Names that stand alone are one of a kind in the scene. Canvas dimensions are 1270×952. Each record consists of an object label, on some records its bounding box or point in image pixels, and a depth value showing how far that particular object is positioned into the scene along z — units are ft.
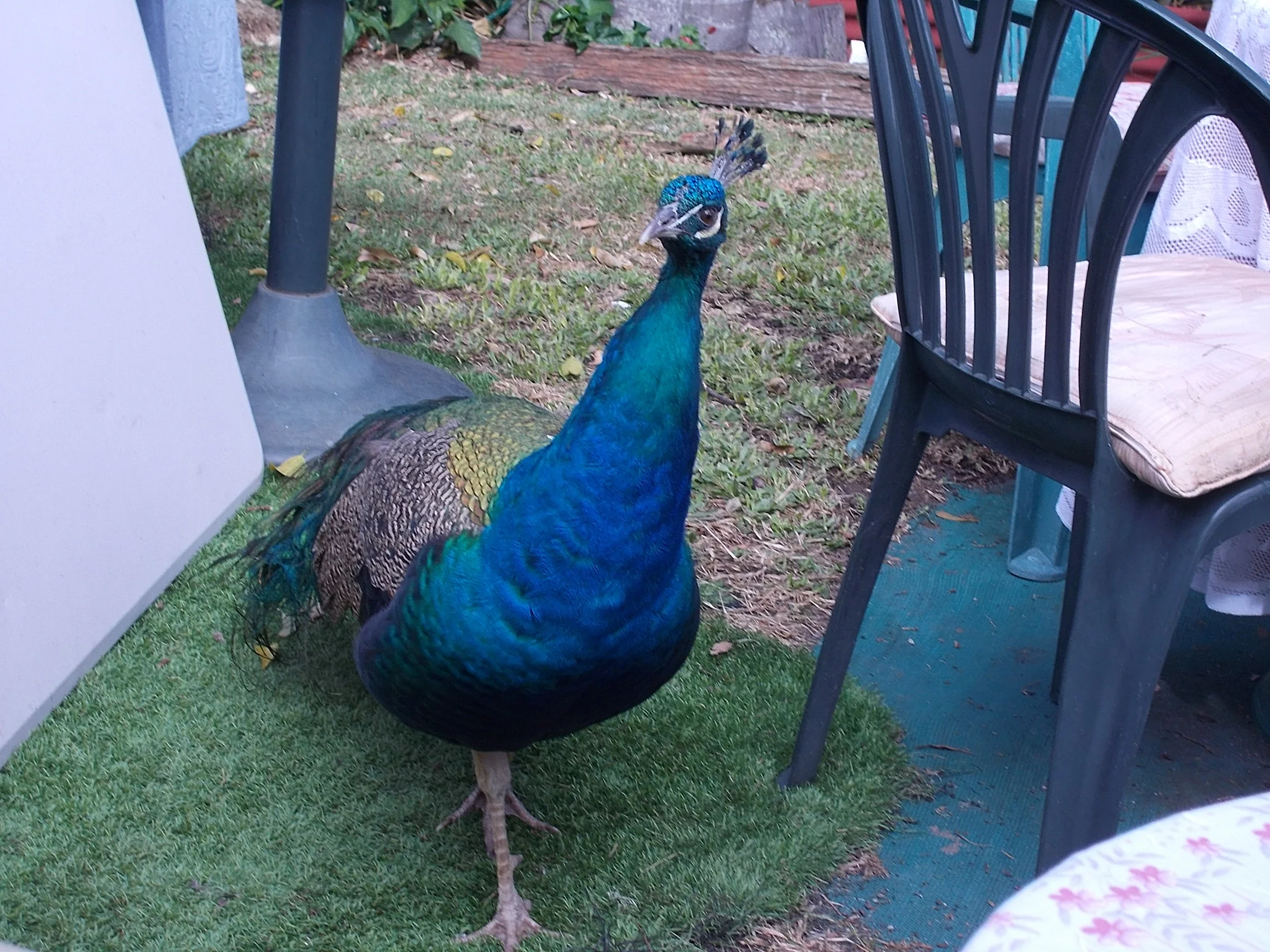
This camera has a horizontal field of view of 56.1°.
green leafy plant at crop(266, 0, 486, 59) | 23.54
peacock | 5.79
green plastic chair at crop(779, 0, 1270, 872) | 4.60
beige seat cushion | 5.09
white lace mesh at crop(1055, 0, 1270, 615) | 7.38
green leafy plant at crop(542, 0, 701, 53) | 23.94
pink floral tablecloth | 2.31
